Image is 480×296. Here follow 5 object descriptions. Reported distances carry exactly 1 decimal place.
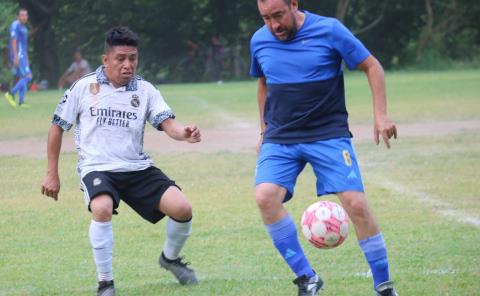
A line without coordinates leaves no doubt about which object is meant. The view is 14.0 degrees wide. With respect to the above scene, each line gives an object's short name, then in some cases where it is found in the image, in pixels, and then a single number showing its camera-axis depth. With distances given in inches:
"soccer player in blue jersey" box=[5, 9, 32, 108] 1646.5
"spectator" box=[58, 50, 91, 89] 2578.6
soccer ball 421.1
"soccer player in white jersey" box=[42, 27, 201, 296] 439.2
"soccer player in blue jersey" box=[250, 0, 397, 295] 403.5
